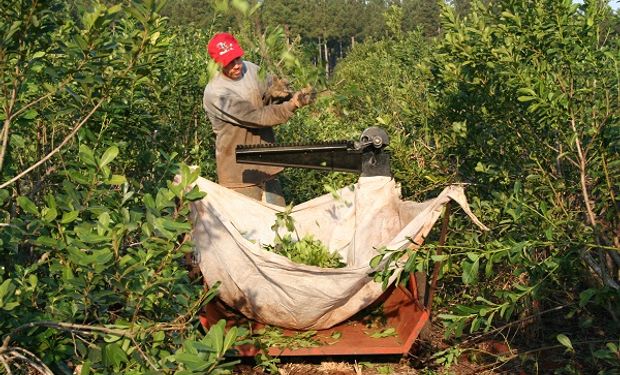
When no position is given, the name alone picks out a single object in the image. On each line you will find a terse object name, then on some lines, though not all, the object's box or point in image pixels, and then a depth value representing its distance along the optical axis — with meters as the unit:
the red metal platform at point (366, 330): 5.79
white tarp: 5.64
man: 7.13
